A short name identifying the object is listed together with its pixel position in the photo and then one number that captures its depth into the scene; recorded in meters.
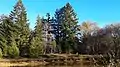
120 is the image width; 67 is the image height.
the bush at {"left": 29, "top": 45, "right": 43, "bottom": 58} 22.28
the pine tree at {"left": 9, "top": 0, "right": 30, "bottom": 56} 24.08
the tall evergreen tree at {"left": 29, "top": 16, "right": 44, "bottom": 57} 22.34
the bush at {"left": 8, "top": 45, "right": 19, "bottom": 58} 21.77
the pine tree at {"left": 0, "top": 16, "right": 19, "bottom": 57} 22.29
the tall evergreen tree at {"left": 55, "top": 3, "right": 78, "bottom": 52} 25.95
